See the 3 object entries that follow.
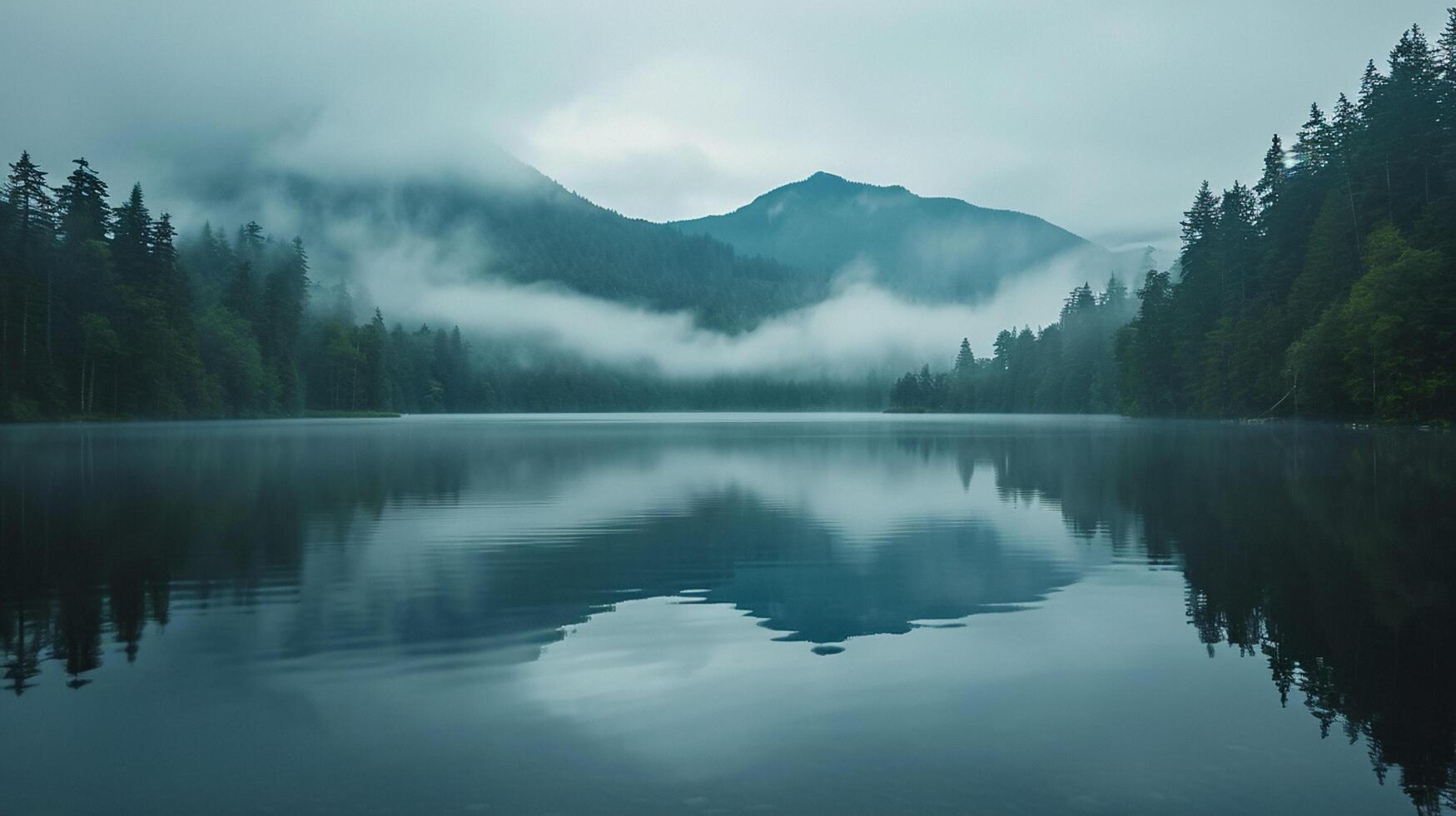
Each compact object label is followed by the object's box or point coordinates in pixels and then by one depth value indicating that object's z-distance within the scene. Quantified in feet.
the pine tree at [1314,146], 288.92
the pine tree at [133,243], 328.90
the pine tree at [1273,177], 318.04
